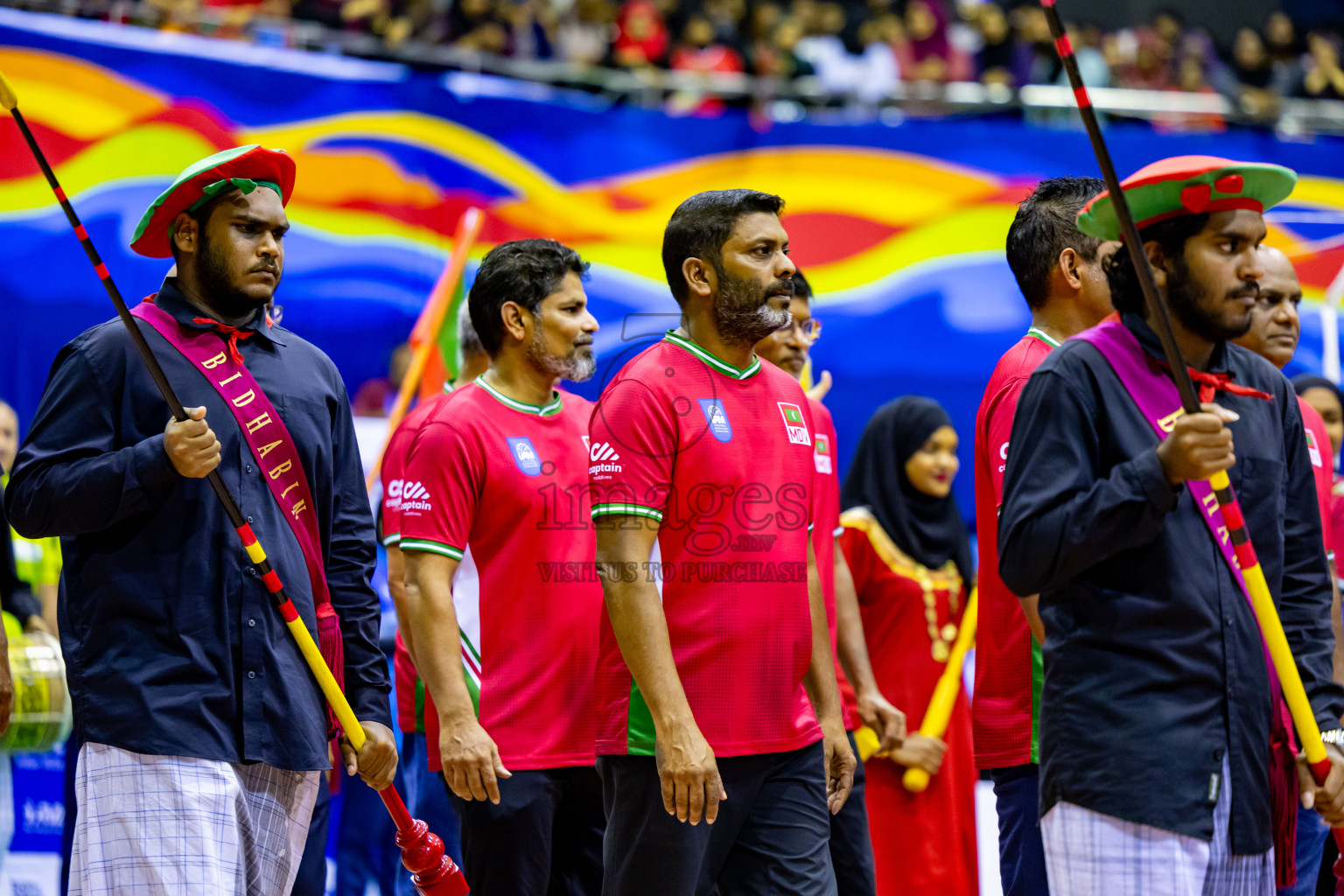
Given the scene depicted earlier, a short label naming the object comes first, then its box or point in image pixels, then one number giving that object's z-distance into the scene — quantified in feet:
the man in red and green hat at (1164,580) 16.81
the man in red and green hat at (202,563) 19.88
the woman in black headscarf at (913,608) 36.37
